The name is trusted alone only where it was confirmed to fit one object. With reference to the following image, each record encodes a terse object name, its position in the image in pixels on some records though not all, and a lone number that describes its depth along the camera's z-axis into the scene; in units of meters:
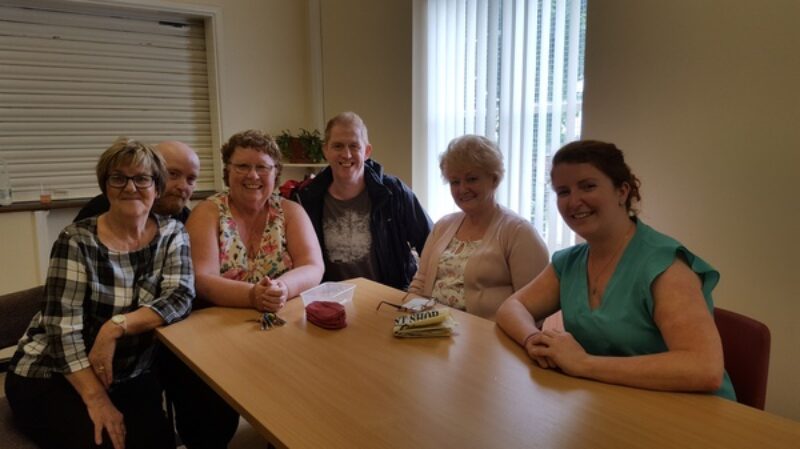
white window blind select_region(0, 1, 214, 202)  3.42
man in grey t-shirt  2.38
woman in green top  1.13
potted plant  4.23
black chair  1.74
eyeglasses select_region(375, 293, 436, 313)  1.72
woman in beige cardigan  1.85
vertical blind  2.68
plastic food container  1.79
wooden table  0.97
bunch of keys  1.60
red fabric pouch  1.57
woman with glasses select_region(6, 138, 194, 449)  1.49
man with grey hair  2.07
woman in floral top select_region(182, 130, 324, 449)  1.88
